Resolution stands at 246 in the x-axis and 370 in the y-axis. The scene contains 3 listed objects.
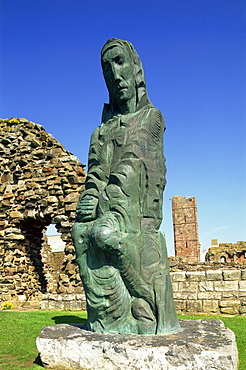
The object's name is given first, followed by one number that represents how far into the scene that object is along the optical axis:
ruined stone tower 27.02
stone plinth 3.35
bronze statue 4.07
